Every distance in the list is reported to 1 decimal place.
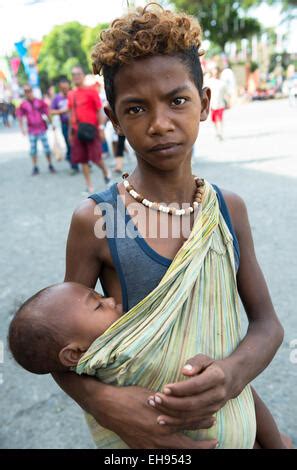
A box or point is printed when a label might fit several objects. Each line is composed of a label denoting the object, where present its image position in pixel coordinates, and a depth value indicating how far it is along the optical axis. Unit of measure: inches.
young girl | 40.0
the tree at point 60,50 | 2783.0
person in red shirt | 260.5
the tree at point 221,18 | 1514.5
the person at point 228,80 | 409.4
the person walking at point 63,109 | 346.4
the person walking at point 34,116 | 327.3
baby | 41.2
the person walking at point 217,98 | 371.9
